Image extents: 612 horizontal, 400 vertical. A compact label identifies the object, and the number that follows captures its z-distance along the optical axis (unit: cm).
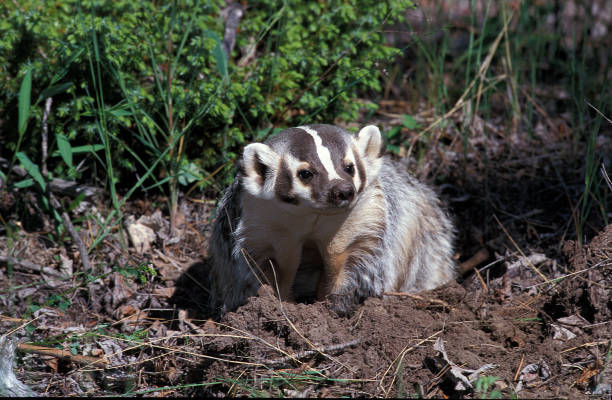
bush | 750
